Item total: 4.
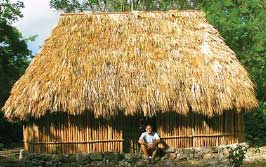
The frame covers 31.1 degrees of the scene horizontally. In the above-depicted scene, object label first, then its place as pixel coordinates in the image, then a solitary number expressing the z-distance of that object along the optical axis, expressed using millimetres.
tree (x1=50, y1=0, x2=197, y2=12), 27250
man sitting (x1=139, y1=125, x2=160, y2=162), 13688
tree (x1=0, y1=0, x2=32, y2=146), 20062
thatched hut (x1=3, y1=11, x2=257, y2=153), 13234
